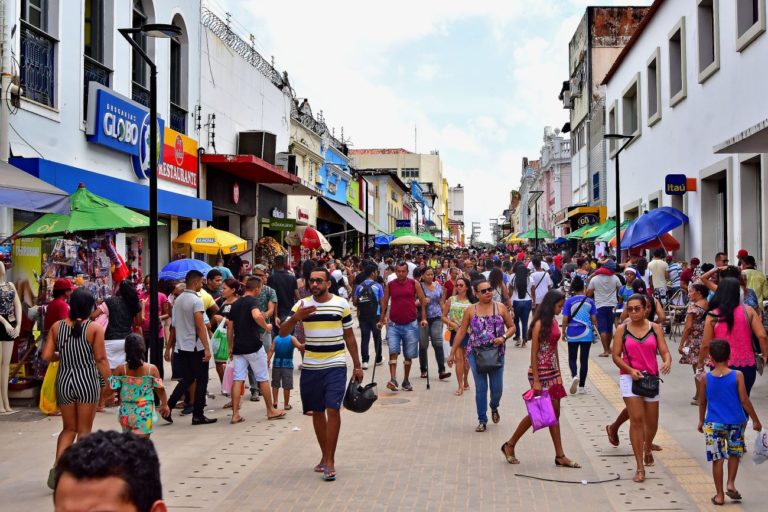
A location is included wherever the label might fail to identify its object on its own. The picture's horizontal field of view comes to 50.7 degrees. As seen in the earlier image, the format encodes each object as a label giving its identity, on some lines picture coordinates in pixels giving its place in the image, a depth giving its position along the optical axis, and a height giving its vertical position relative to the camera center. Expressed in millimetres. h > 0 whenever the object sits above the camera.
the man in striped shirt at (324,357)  7035 -760
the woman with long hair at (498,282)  13305 -183
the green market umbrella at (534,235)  49094 +2245
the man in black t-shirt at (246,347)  9484 -883
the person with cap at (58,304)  8922 -355
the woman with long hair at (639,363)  6762 -787
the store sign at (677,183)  21141 +2274
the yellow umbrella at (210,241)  18359 +717
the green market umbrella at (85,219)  10383 +723
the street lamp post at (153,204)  10406 +949
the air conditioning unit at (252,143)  24438 +3907
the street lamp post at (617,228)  23719 +1255
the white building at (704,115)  16062 +3850
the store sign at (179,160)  18391 +2704
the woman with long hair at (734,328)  7445 -538
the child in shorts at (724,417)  6000 -1107
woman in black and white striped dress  6516 -765
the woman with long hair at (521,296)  15711 -507
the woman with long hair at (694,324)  9078 -616
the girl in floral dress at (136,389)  6527 -946
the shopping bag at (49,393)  8820 -1356
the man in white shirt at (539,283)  16625 -253
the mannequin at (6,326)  9609 -622
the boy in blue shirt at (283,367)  10078 -1189
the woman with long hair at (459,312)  11266 -584
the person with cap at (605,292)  13383 -357
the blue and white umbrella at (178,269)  13222 +60
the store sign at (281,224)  27484 +1633
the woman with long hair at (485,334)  8578 -671
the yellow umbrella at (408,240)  38225 +1495
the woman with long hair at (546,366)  7246 -871
